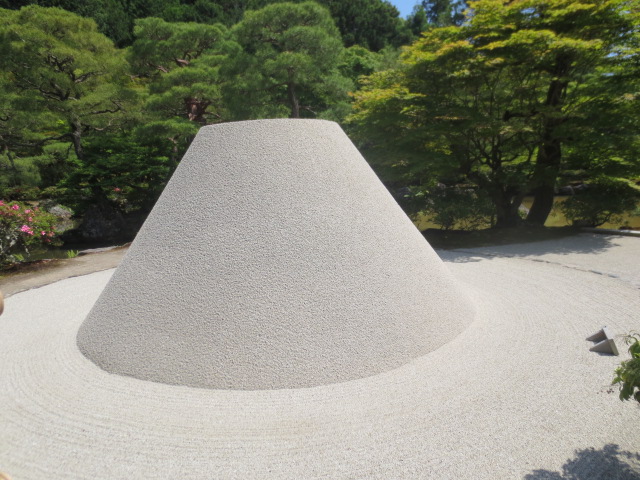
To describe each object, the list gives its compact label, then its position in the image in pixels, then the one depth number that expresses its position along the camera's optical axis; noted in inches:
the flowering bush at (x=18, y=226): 341.4
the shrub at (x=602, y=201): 360.5
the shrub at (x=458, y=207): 410.9
